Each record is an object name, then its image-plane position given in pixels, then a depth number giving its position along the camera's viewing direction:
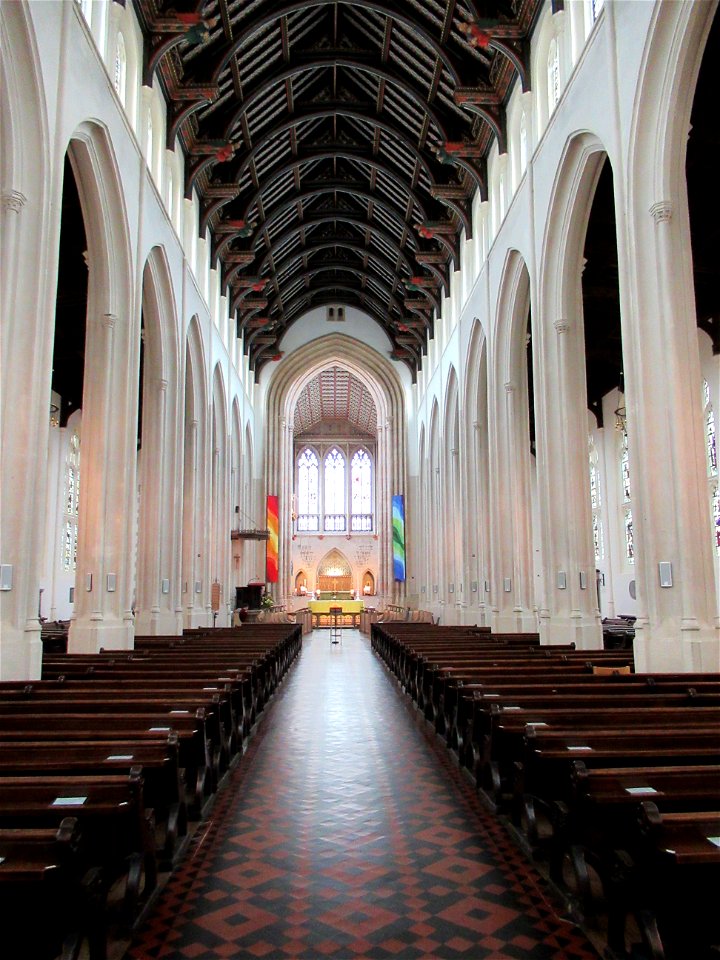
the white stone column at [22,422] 7.82
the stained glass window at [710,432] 18.08
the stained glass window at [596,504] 26.33
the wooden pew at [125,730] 4.70
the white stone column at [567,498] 11.83
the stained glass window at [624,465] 25.05
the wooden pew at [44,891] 2.55
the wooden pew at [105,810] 3.29
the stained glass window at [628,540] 24.77
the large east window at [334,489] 46.59
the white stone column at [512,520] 15.98
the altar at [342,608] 36.09
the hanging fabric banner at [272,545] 30.06
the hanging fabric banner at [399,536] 31.31
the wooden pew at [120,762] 3.98
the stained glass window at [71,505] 24.23
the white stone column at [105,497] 10.99
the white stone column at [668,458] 7.95
